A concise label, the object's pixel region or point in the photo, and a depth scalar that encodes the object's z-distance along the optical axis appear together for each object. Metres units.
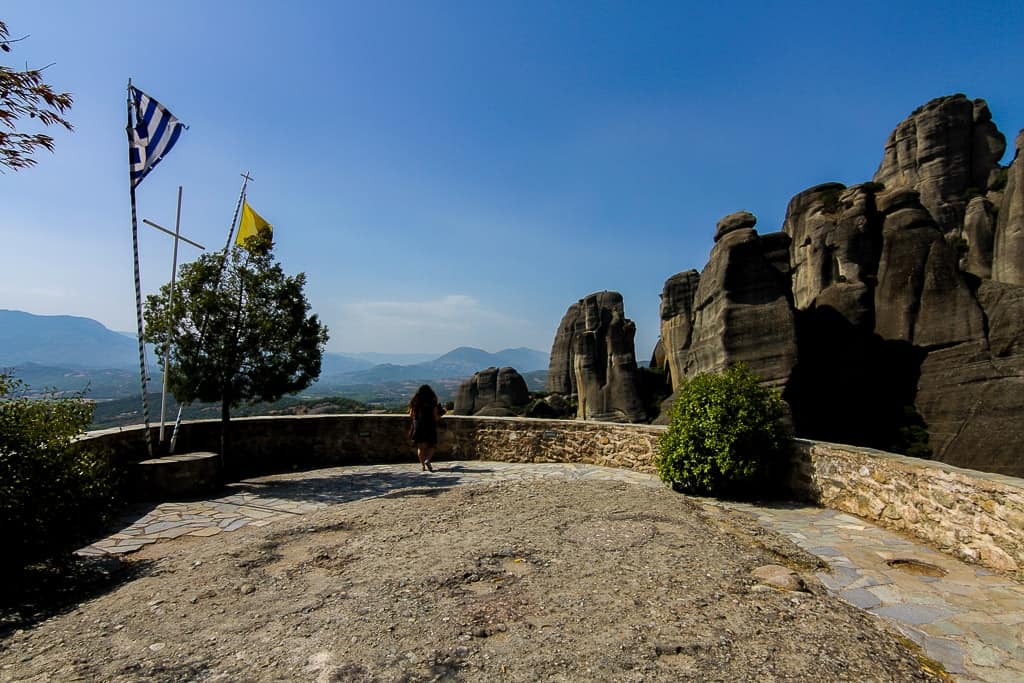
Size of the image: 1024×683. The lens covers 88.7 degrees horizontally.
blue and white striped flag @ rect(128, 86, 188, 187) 9.62
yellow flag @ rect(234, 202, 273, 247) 11.54
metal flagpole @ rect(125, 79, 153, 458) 9.44
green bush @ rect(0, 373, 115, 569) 4.86
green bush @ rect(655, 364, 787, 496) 8.48
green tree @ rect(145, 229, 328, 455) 10.51
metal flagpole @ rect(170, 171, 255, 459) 10.06
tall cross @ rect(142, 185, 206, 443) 10.00
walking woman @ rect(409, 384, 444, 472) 11.71
